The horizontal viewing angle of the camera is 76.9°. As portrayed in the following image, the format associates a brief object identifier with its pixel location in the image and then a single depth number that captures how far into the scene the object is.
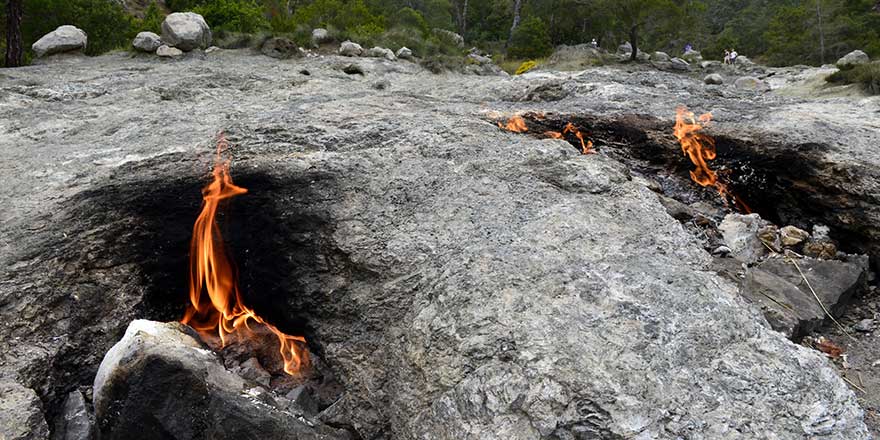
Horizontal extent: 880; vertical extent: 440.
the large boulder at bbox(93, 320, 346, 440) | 2.70
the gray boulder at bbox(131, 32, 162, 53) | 10.70
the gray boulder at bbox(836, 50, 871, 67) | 13.47
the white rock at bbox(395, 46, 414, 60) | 13.01
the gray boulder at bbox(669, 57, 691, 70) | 18.12
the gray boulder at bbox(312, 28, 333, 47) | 13.38
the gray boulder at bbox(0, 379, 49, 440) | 2.65
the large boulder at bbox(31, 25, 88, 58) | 10.99
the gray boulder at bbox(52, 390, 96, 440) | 2.99
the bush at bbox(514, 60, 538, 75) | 17.80
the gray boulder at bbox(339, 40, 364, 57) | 12.35
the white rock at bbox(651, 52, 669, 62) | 19.72
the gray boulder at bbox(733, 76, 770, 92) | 13.47
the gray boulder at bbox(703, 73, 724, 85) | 12.53
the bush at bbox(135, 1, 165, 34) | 14.32
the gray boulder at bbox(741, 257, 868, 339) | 3.55
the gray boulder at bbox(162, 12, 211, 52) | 10.94
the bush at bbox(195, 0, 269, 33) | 14.16
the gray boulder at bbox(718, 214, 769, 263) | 4.34
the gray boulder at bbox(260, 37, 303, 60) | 11.16
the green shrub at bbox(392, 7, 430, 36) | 22.34
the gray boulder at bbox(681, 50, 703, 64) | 21.96
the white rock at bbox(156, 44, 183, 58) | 10.70
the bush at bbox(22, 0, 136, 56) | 13.27
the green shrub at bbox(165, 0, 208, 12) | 19.02
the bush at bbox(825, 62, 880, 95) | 8.80
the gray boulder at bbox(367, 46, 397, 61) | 12.59
